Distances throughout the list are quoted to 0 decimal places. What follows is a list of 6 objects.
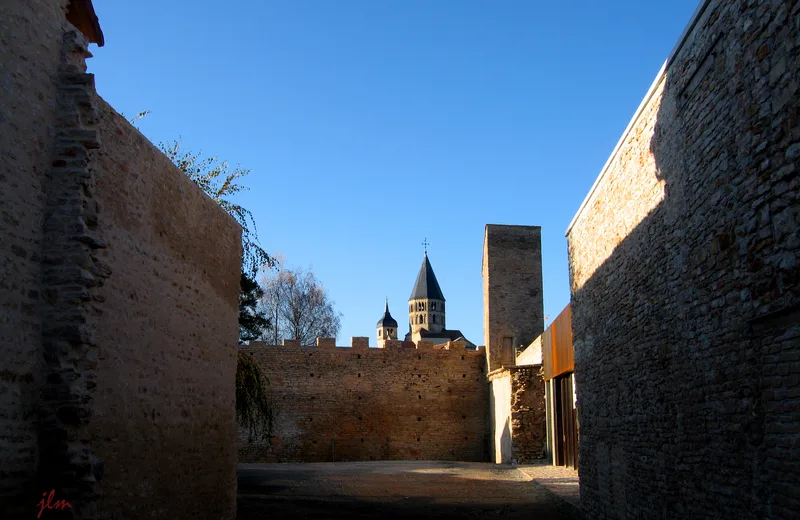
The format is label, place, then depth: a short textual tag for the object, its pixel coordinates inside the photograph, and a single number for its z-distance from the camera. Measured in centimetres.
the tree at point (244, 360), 1502
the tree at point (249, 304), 1723
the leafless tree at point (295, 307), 3844
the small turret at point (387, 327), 8181
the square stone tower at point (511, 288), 2870
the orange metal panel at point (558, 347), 1658
